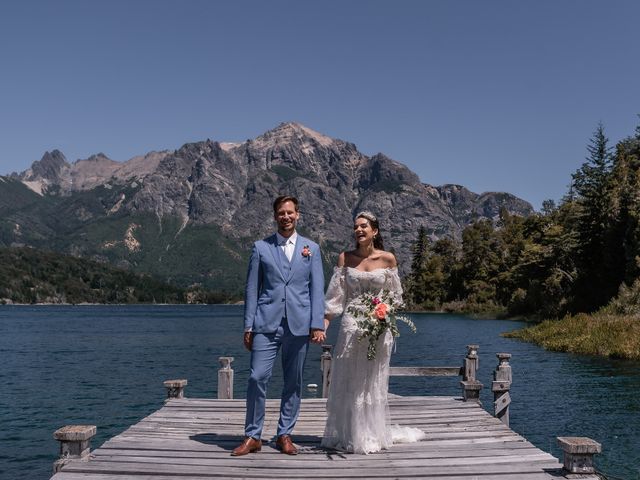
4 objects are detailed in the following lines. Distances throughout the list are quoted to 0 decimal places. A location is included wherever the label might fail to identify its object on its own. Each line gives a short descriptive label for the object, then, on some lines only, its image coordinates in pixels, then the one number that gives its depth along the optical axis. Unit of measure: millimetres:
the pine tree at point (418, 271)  150625
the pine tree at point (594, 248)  59719
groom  8852
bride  9062
